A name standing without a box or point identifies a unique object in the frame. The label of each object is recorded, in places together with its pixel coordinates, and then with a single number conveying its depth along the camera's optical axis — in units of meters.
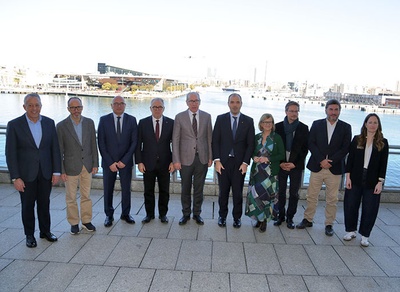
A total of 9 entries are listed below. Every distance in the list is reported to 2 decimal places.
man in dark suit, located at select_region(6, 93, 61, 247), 2.93
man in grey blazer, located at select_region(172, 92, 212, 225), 3.59
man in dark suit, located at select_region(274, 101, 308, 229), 3.56
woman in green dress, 3.45
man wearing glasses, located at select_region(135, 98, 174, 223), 3.63
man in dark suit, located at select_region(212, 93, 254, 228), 3.56
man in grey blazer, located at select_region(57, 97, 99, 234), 3.30
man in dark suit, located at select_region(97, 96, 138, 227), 3.58
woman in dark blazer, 3.21
